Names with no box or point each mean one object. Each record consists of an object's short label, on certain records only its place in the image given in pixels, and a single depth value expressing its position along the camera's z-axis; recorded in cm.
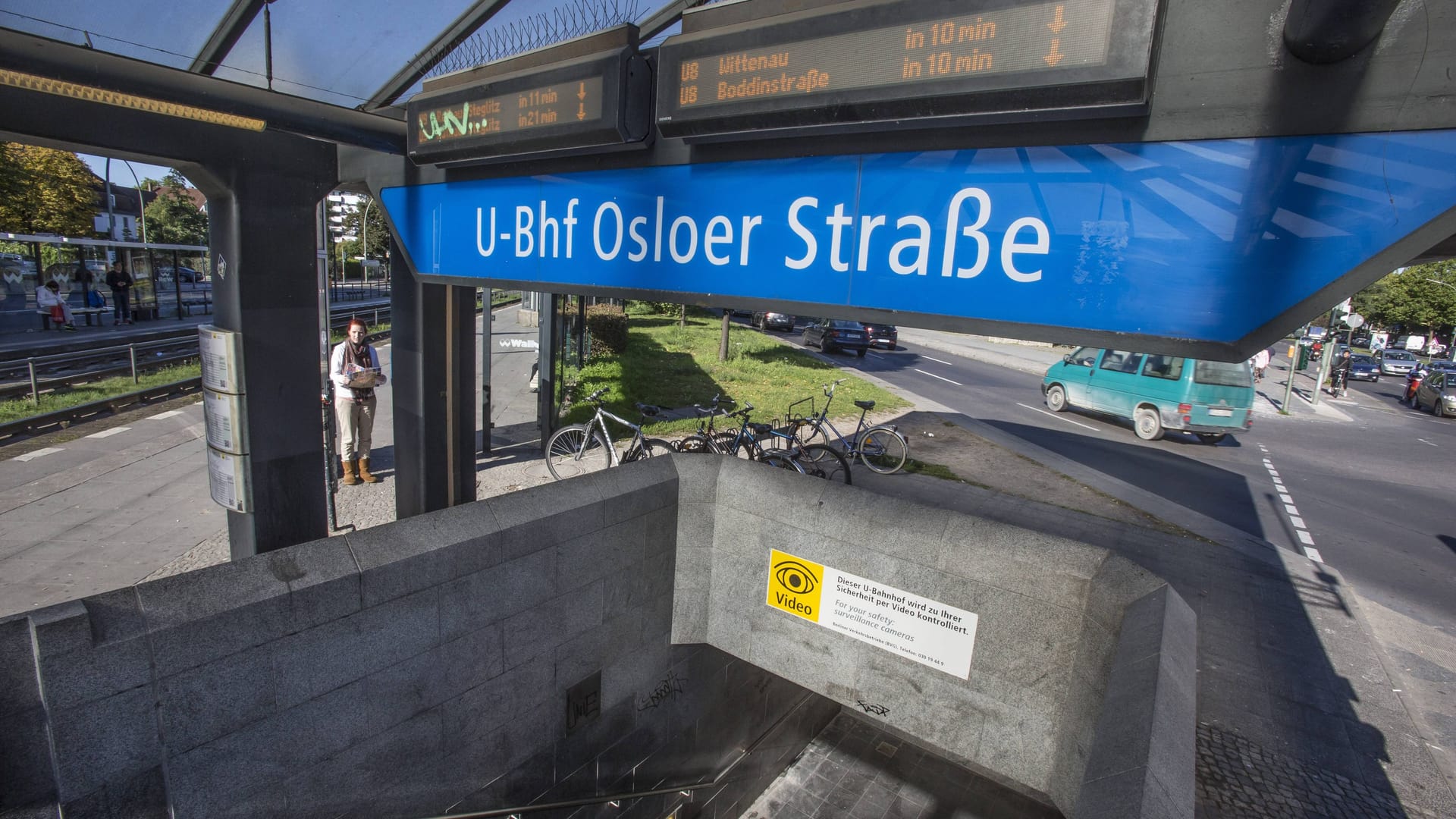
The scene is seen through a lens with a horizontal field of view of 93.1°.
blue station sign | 180
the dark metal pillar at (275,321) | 388
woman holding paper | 778
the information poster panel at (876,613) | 399
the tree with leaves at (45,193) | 2434
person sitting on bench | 1912
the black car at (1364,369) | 2926
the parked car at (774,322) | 3397
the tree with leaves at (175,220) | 4947
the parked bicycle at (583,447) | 848
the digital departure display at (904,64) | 195
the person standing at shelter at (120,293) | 2127
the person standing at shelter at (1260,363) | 2471
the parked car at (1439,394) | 2022
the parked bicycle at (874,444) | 1028
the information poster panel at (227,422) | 396
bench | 1933
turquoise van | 1377
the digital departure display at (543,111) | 300
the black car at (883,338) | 2868
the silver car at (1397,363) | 3159
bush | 1767
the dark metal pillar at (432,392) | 582
